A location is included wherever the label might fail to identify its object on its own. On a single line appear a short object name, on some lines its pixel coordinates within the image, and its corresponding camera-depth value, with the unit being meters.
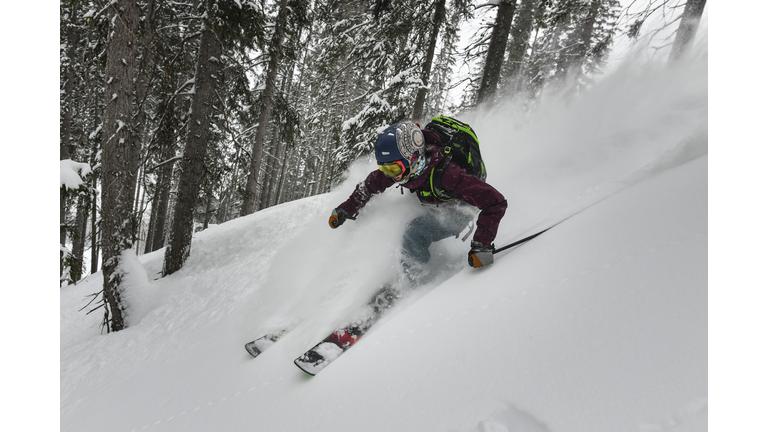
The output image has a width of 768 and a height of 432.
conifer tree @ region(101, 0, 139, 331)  4.71
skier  2.86
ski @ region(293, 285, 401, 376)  2.50
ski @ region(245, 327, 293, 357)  3.16
